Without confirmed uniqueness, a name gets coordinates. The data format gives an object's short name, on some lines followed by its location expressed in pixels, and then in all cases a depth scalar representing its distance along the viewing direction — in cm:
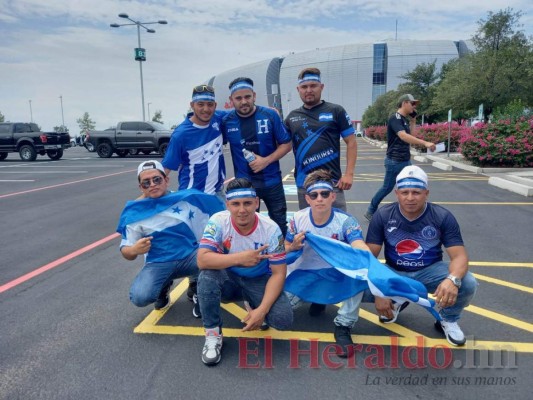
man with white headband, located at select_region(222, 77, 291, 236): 379
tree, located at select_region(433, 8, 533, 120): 2180
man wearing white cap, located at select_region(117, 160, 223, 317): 332
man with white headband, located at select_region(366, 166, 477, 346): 286
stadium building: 9088
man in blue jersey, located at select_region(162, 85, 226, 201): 378
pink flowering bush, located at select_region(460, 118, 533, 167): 1188
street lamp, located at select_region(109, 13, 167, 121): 2427
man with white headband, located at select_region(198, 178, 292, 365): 278
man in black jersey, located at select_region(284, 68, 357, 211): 386
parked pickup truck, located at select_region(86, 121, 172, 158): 2175
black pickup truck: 2086
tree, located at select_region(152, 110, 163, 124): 7669
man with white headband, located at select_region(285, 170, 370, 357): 293
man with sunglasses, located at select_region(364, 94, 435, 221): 599
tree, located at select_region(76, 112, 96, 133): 7238
